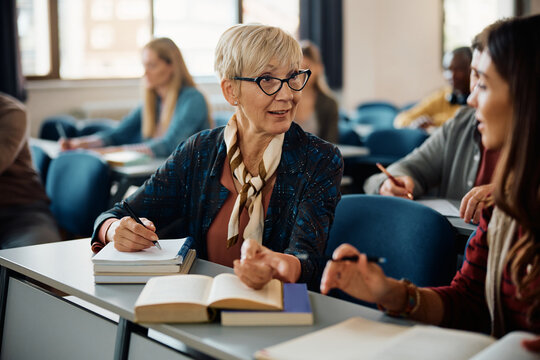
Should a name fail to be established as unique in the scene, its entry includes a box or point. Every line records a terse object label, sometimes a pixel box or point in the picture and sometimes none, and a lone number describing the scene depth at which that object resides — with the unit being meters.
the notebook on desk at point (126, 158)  3.23
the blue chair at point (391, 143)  4.11
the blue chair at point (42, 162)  3.31
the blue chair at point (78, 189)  2.84
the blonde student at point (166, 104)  3.70
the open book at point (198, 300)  1.14
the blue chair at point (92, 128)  5.07
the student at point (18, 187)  2.54
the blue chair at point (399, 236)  1.64
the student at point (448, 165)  2.41
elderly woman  1.65
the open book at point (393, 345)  0.94
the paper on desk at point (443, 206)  2.01
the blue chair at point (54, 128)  5.21
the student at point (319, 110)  4.33
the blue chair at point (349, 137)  4.79
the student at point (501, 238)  1.02
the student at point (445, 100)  3.53
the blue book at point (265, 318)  1.13
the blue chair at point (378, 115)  6.83
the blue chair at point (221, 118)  4.93
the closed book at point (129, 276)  1.38
